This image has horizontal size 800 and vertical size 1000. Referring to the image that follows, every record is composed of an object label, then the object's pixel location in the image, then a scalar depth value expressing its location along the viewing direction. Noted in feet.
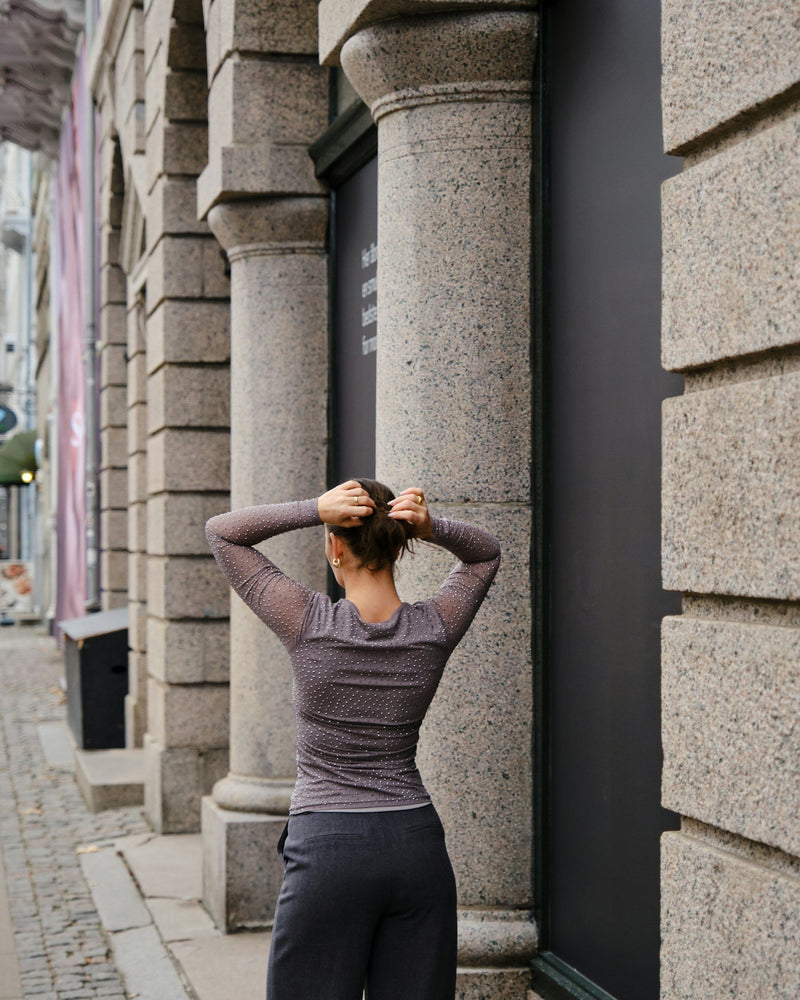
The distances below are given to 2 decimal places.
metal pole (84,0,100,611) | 50.80
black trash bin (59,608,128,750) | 37.42
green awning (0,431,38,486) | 101.40
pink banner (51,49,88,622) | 59.98
